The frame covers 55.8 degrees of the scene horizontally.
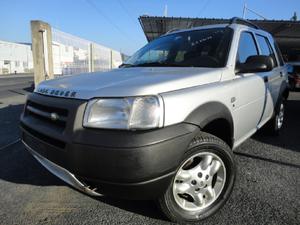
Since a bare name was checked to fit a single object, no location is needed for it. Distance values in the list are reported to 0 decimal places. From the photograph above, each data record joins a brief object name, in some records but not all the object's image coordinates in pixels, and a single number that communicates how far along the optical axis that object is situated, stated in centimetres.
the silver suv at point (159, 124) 200
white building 5500
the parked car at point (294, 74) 1171
